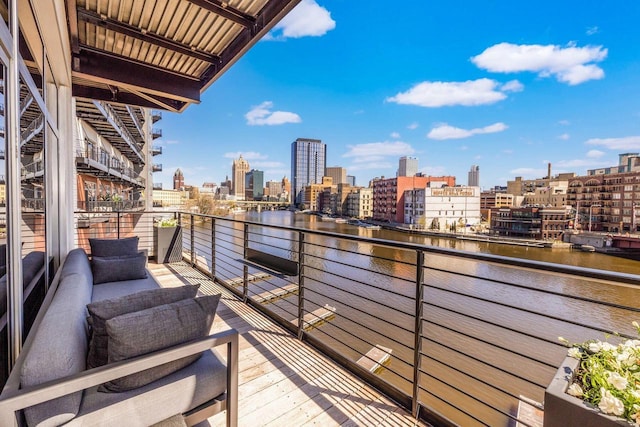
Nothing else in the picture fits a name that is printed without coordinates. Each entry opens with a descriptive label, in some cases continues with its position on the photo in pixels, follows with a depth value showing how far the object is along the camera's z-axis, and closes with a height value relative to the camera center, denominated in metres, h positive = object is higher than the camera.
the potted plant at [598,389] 0.75 -0.53
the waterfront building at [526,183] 58.19 +4.98
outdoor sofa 0.79 -0.52
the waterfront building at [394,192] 43.00 +1.84
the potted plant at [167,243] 4.62 -0.73
